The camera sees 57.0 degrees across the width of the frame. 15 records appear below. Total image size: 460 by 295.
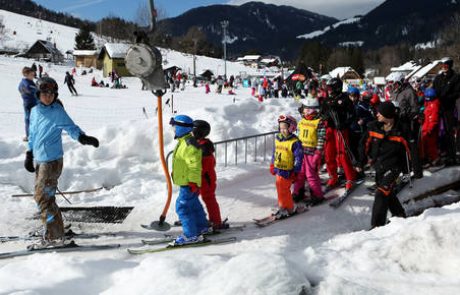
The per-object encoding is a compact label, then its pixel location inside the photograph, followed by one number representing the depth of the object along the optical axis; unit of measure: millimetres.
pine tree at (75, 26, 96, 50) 87250
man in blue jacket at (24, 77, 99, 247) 4906
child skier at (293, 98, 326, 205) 6590
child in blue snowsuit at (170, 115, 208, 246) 5004
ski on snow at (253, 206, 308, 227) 5980
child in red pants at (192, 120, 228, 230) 5750
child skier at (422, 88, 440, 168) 8125
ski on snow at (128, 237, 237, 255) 4891
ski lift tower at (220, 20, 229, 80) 59003
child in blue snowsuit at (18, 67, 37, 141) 8293
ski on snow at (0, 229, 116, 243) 5402
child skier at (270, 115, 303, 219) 5809
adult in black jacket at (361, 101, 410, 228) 5094
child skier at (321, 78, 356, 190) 6930
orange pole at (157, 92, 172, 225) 5414
